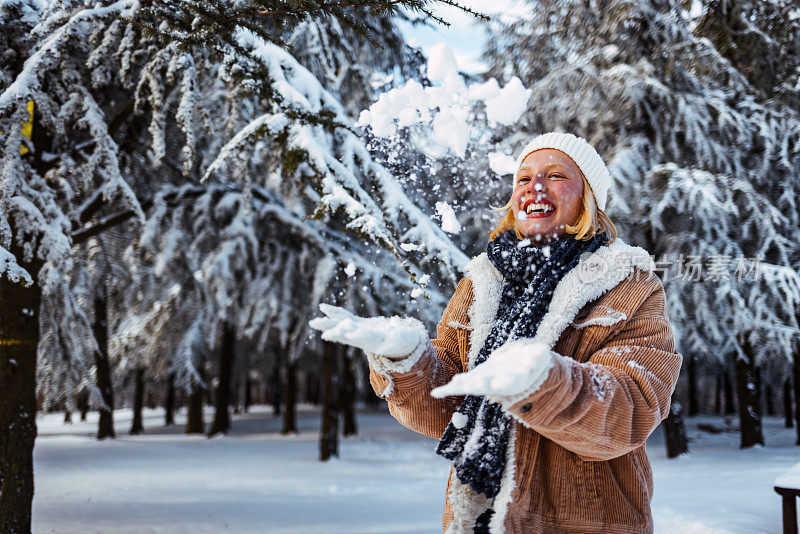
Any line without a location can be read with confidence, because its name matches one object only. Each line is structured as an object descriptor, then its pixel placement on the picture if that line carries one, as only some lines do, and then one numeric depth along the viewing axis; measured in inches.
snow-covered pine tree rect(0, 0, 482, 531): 129.0
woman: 50.4
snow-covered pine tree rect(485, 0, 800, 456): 352.5
